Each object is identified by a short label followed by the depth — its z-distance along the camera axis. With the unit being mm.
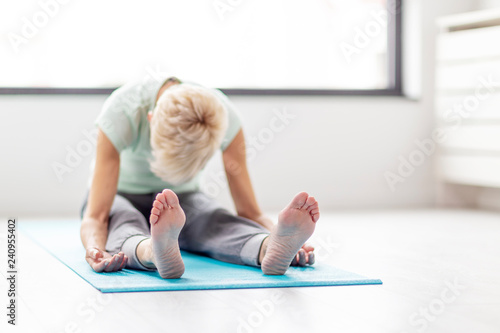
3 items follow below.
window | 4912
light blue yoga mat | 2844
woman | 2845
